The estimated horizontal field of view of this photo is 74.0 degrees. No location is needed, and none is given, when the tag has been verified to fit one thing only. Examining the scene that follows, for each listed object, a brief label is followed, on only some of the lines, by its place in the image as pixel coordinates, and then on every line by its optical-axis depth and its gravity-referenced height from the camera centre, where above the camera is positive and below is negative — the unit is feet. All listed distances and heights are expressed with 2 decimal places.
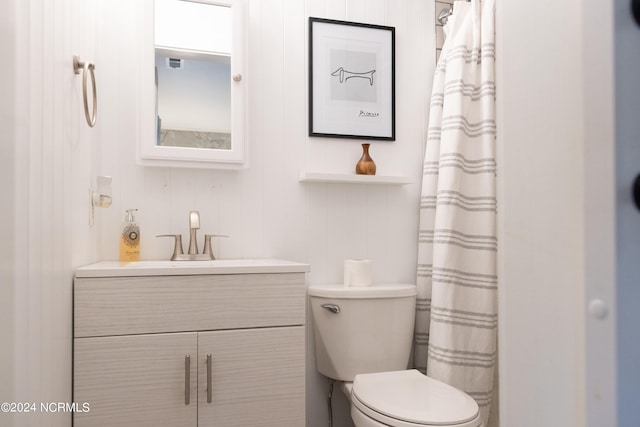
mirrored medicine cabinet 5.32 +1.69
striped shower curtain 5.51 -0.09
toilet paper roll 5.75 -0.78
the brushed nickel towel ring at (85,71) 4.08 +1.42
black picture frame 6.19 +2.02
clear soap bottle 5.20 -0.35
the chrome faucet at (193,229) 5.36 -0.18
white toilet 5.47 -1.54
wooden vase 6.10 +0.73
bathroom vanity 4.05 -1.30
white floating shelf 5.86 +0.52
